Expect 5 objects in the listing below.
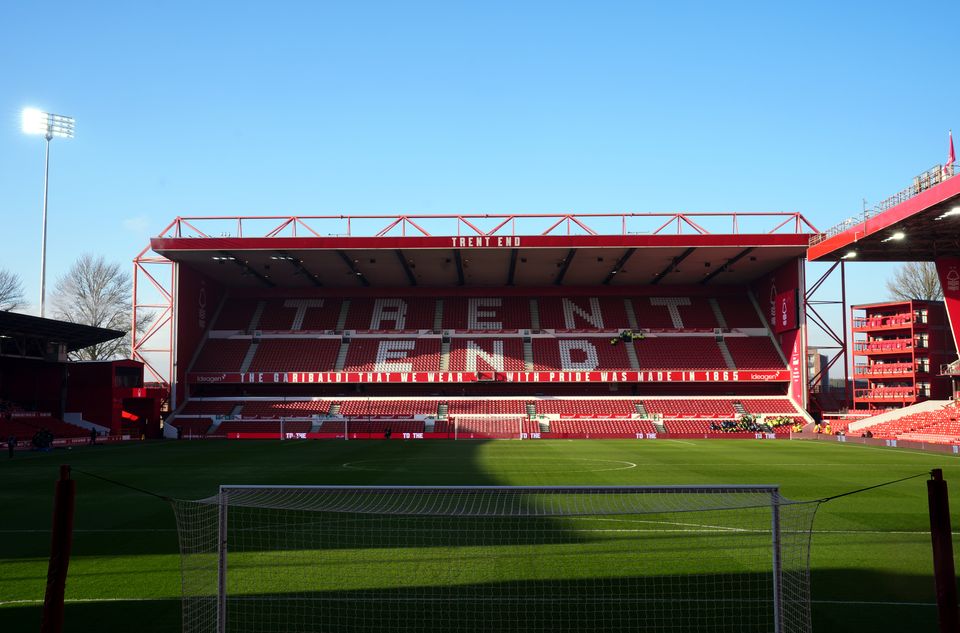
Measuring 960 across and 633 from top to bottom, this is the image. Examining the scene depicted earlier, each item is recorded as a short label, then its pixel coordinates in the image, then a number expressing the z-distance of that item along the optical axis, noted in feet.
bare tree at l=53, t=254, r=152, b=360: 223.51
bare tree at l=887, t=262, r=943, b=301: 238.27
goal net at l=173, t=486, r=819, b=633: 27.15
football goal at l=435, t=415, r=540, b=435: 171.83
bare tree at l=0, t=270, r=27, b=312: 200.85
